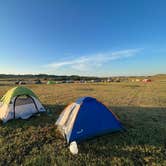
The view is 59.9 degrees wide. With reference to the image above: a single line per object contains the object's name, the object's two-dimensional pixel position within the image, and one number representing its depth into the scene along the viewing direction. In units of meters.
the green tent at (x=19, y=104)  7.47
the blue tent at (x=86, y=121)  5.19
